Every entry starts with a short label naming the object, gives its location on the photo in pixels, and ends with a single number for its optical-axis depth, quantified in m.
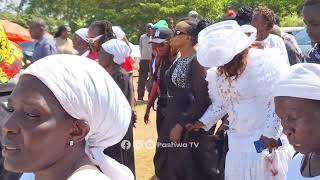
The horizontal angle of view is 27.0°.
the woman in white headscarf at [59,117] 2.10
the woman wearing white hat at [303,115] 2.67
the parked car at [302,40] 13.33
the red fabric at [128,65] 7.78
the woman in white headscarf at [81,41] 7.80
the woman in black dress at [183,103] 5.38
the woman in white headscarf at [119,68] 6.14
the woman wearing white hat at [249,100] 4.48
